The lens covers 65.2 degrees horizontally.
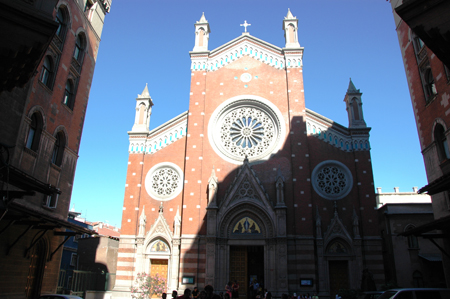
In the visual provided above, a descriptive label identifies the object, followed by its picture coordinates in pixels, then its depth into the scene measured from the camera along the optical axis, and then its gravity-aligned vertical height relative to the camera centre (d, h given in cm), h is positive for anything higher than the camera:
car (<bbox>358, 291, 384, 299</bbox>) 1455 -70
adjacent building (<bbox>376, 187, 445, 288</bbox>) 2947 +229
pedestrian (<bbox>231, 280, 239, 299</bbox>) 1702 -75
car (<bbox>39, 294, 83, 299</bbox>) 1431 -93
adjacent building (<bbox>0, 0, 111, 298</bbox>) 1073 +652
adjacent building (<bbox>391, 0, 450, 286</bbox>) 1639 +852
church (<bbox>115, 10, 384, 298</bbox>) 2627 +690
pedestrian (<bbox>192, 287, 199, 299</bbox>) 1411 -77
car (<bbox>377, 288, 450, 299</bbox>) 1177 -47
